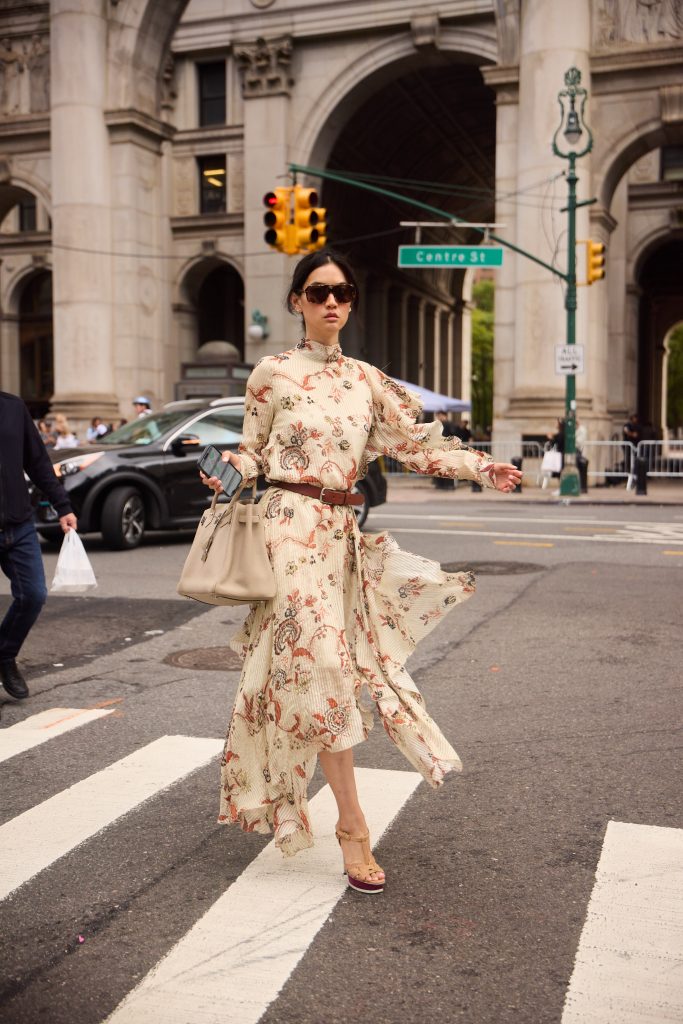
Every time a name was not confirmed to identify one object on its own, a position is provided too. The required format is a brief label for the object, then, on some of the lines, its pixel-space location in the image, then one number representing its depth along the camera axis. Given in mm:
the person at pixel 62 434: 21344
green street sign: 24938
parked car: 13742
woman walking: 3916
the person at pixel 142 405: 22141
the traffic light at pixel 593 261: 24978
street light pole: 24078
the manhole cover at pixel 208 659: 7504
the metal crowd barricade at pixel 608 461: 28206
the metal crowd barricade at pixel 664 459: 29516
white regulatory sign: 24328
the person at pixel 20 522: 6406
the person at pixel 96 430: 26948
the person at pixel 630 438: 29150
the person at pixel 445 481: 29714
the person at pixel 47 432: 21562
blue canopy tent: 34500
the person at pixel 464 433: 33562
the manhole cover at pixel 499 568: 11738
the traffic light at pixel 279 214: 21047
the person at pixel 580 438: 26844
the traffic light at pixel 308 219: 21000
